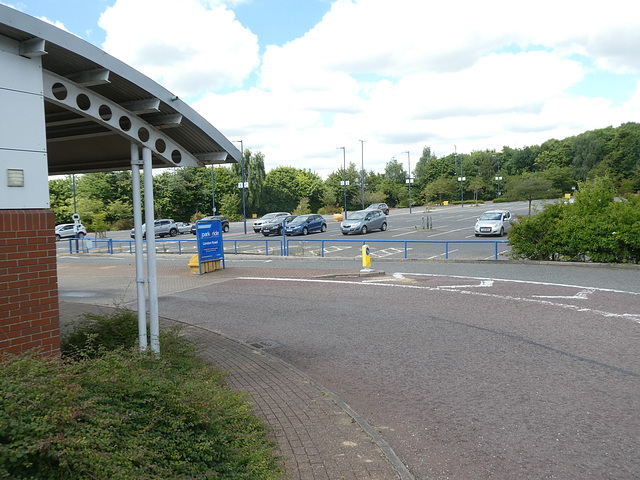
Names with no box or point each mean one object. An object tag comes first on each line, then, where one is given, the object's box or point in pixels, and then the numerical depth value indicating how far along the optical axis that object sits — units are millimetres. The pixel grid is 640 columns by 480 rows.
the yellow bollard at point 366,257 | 18422
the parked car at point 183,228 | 50997
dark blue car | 39438
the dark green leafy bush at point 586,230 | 16203
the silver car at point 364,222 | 37153
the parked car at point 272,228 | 40500
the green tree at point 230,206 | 68812
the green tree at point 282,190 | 77875
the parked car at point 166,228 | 46550
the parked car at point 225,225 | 50112
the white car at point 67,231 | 45856
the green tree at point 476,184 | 93269
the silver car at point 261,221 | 45197
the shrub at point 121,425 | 3008
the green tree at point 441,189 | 93000
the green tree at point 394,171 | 112756
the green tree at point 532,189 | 44406
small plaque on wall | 5133
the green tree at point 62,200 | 61125
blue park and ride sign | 18953
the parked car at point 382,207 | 63247
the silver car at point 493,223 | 31875
